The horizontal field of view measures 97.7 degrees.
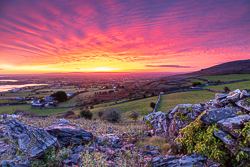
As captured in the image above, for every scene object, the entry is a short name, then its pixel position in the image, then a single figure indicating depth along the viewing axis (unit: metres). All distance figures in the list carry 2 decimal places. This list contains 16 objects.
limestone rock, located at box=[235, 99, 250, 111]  5.81
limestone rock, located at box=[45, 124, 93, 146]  7.37
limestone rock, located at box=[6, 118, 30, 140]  7.16
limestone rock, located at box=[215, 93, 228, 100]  8.01
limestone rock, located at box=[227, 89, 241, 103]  6.69
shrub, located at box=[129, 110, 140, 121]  22.41
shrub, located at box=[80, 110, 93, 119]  26.74
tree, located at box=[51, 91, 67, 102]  62.88
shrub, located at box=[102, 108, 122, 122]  23.37
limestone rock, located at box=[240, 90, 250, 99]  6.34
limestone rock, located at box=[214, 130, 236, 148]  4.38
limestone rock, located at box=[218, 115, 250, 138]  4.49
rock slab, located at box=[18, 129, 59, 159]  5.44
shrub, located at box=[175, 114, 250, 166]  4.13
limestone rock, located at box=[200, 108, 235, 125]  5.27
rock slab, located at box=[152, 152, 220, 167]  4.74
